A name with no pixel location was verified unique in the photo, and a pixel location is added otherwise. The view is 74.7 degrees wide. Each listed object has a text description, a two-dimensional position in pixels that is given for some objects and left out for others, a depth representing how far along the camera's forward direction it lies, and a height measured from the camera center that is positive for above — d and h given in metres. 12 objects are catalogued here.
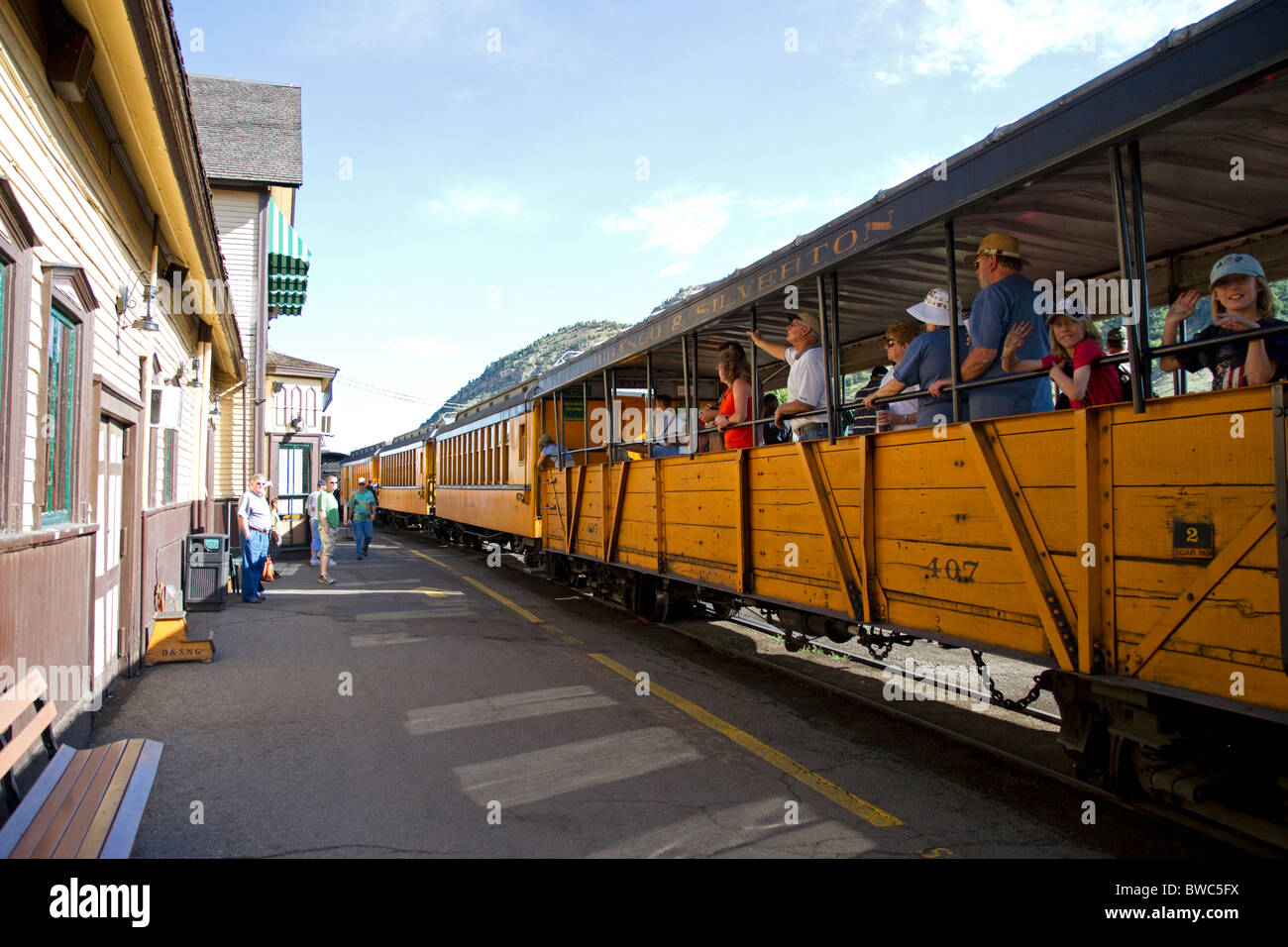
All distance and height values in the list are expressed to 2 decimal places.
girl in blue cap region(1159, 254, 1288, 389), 3.20 +0.67
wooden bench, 2.98 -1.23
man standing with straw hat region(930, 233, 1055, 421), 4.30 +0.81
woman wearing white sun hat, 4.72 +0.72
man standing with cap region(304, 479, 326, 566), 13.92 -0.49
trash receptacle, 9.61 -0.90
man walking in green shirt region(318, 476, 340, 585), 13.48 -0.47
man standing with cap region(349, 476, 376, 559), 17.92 -0.49
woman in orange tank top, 6.73 +0.75
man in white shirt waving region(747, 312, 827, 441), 5.83 +0.76
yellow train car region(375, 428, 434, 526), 23.34 +0.37
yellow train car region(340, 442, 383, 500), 34.34 +1.04
